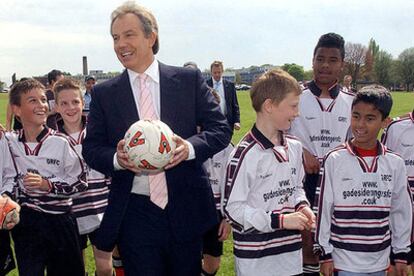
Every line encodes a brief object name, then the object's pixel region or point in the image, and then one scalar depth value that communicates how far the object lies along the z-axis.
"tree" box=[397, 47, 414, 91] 99.44
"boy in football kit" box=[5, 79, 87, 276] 4.47
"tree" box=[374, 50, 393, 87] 98.69
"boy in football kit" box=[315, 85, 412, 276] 3.82
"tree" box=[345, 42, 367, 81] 77.12
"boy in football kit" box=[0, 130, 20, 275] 3.92
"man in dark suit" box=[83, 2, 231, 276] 3.40
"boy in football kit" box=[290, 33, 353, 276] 4.82
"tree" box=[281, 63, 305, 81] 116.38
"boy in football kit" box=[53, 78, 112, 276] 5.17
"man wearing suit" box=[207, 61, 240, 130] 11.93
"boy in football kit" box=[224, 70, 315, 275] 3.54
